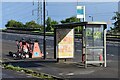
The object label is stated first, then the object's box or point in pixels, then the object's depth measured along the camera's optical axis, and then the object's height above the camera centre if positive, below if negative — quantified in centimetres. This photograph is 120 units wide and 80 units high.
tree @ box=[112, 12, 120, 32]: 7025 +424
